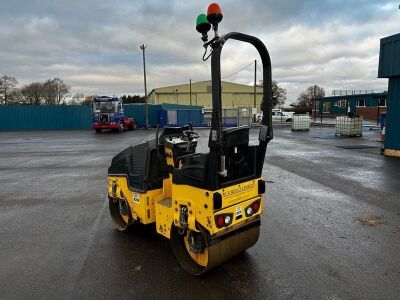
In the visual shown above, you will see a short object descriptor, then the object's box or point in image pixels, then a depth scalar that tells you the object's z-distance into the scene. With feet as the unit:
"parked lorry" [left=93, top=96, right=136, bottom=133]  91.09
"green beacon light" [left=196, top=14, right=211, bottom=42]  9.43
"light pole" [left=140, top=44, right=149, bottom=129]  110.52
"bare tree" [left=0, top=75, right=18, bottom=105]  219.61
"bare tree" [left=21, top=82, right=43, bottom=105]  231.30
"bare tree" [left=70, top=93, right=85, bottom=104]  267.59
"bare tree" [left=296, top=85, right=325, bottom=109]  299.13
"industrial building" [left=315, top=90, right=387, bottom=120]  165.15
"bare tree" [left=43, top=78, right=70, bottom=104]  241.14
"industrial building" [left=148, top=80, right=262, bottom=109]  252.65
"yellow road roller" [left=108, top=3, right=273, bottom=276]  9.89
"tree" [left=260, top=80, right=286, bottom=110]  272.02
